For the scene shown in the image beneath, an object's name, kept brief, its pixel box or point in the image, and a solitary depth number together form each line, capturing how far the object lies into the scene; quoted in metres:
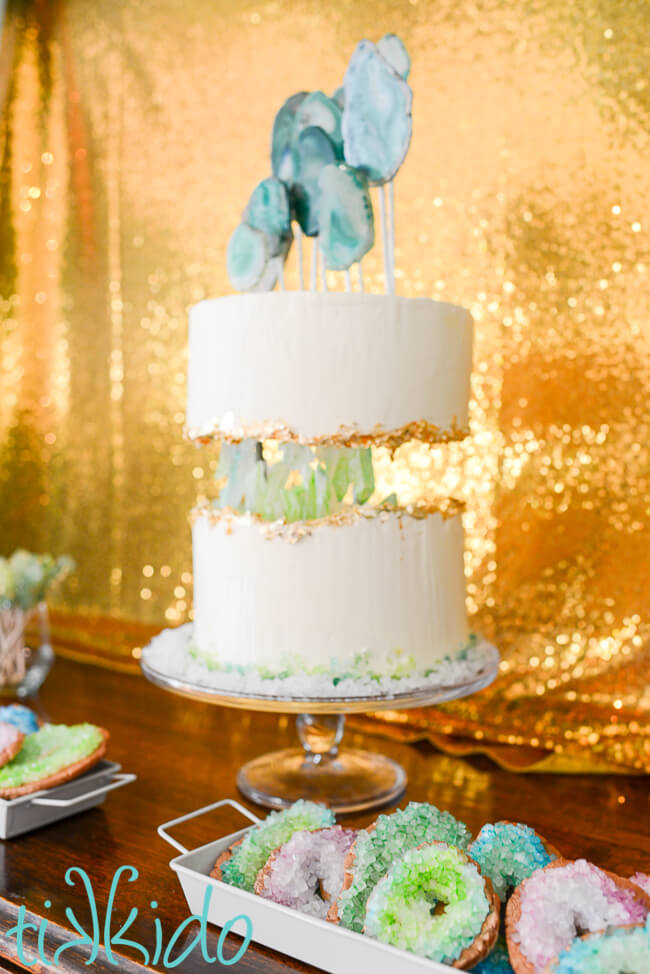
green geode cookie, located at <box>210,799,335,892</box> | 0.63
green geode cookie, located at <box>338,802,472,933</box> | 0.57
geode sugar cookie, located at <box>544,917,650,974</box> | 0.47
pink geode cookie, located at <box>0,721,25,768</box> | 0.82
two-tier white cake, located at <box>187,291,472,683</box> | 0.80
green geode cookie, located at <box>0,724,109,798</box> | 0.81
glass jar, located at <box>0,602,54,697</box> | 1.30
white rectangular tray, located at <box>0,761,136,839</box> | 0.81
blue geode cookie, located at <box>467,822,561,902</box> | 0.60
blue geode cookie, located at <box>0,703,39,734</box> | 0.94
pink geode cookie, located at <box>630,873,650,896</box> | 0.58
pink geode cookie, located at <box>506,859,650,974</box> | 0.52
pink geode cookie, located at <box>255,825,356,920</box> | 0.61
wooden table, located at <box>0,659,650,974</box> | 0.67
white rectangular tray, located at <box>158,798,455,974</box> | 0.53
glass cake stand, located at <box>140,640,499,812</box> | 0.79
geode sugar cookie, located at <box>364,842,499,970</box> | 0.53
